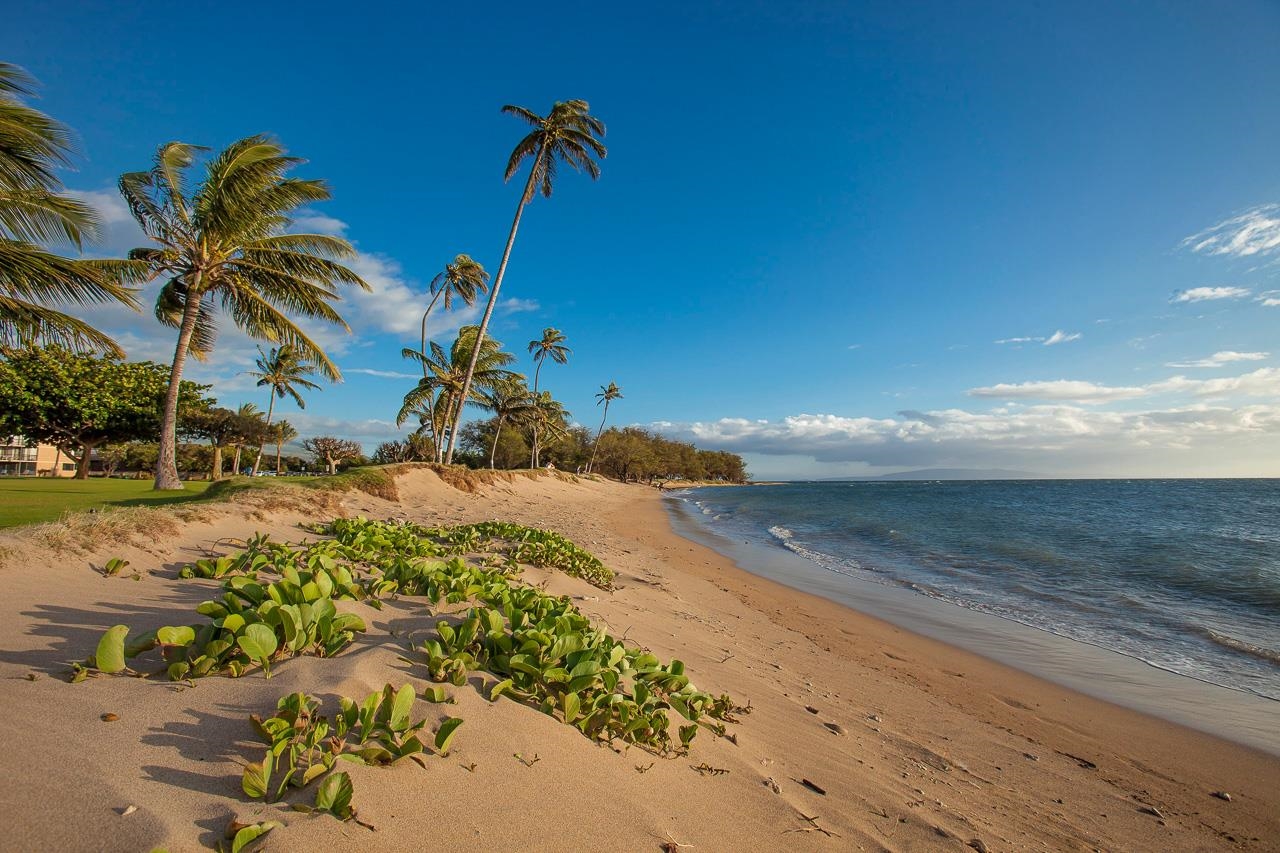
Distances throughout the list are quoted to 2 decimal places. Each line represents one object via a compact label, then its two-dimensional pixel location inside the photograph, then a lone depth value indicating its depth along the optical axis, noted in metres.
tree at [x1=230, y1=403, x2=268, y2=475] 47.91
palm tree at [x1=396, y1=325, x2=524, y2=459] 27.73
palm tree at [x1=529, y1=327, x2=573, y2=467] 51.31
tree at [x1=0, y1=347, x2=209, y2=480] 22.78
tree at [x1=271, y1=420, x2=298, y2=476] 49.81
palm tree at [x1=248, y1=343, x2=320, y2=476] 41.19
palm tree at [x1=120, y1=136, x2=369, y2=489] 13.23
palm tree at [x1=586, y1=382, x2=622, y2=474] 74.81
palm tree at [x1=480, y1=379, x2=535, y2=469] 37.56
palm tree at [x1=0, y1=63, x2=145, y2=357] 8.31
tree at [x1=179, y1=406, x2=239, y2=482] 45.72
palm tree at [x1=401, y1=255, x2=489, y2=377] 29.61
